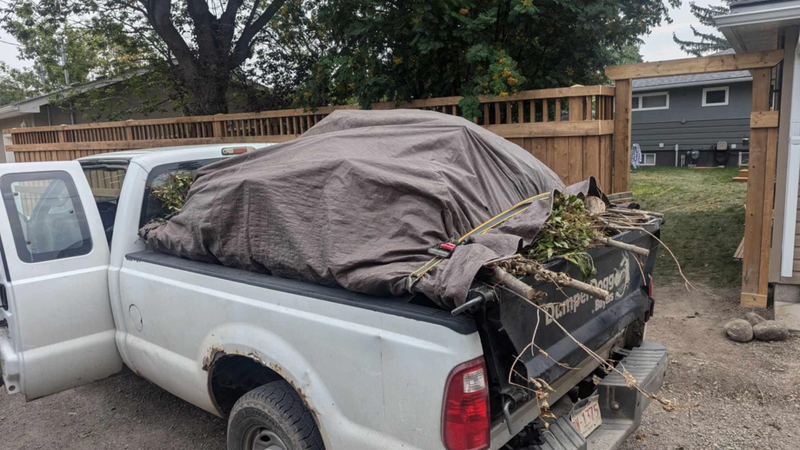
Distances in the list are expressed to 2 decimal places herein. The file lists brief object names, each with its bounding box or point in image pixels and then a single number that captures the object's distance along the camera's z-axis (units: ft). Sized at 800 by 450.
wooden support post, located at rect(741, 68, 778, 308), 18.22
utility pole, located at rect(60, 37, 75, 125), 53.47
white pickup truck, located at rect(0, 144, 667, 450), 6.98
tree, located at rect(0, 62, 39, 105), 147.84
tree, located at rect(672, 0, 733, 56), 121.29
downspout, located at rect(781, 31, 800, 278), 17.79
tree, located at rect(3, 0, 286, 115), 32.86
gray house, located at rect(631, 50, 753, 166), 64.44
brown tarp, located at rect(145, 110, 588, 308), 7.87
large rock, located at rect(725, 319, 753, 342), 16.37
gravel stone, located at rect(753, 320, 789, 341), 16.24
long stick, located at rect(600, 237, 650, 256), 7.99
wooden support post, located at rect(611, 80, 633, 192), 19.75
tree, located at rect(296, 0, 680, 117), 20.31
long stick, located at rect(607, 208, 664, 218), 10.34
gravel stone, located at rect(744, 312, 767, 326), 17.30
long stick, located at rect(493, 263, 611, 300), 6.50
